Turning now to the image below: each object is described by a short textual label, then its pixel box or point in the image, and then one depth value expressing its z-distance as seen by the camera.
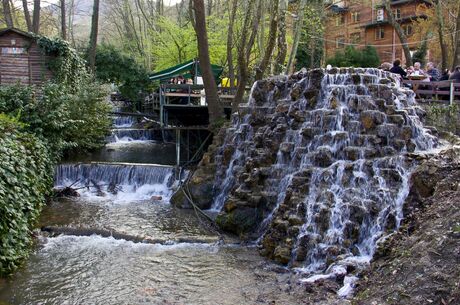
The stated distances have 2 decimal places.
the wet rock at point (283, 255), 8.50
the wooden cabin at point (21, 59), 19.22
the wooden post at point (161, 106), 18.48
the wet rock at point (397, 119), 10.34
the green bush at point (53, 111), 13.80
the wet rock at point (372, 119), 10.39
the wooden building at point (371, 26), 36.62
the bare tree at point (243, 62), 15.66
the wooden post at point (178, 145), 15.77
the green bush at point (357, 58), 31.94
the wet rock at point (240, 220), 10.40
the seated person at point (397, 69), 14.85
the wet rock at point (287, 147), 10.95
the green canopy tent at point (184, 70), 21.02
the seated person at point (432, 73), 15.50
